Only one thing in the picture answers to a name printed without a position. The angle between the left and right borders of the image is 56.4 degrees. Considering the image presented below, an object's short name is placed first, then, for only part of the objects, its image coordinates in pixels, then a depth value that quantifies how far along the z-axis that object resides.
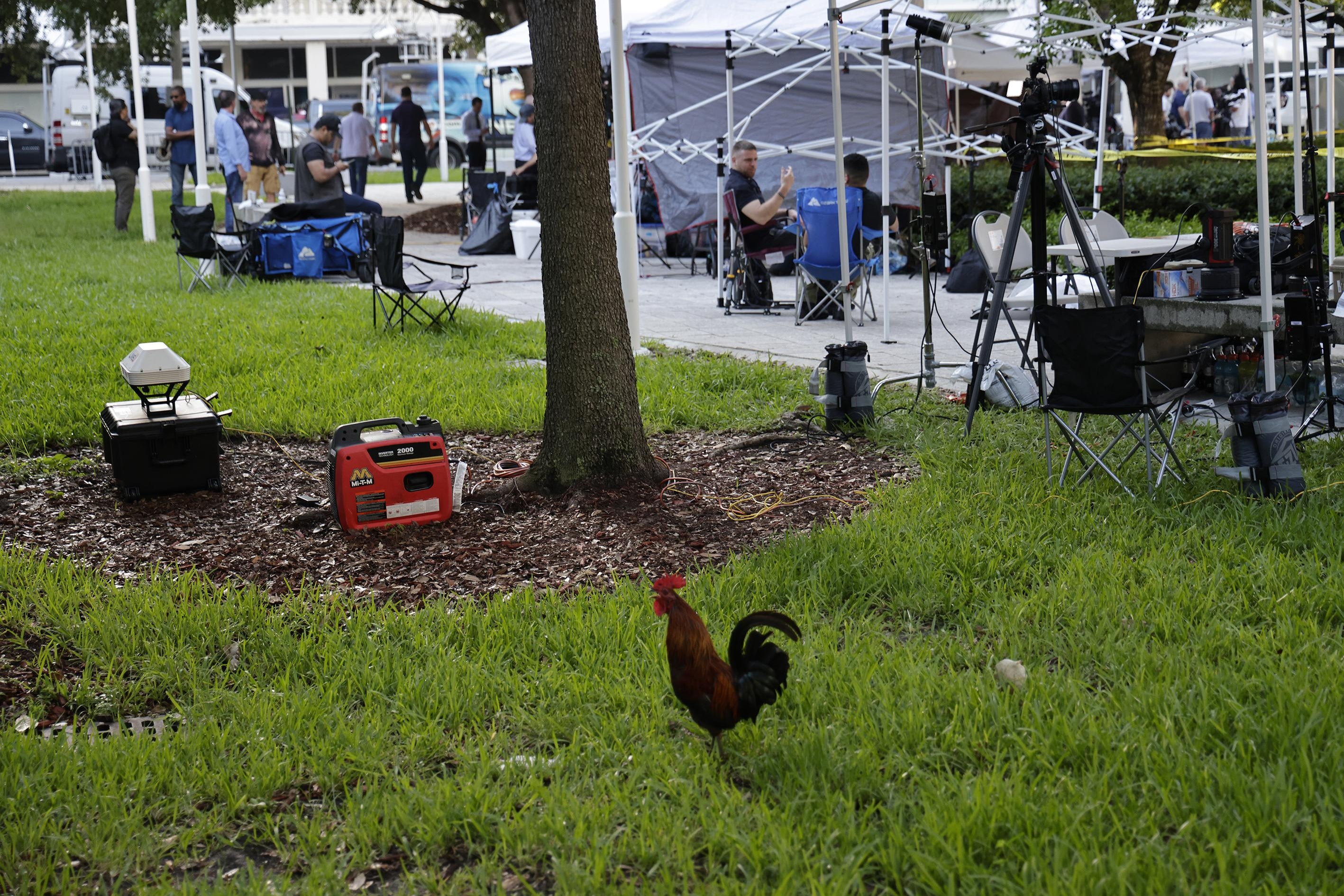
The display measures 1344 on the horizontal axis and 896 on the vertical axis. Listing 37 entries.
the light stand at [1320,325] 5.65
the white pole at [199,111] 15.24
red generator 5.04
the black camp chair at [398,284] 9.45
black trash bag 16.66
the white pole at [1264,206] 4.95
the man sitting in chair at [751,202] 11.07
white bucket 15.88
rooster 3.02
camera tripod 5.66
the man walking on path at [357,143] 20.06
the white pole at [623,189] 8.07
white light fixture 5.52
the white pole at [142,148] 16.27
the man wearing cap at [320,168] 13.74
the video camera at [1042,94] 5.63
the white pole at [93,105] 26.31
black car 32.81
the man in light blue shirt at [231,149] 16.55
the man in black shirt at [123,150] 17.73
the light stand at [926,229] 6.84
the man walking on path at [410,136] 21.95
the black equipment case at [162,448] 5.44
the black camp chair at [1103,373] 5.00
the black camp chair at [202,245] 12.07
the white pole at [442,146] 29.77
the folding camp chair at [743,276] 11.32
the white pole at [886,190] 8.58
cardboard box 6.70
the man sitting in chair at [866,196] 10.04
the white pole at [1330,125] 8.21
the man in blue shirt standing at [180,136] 17.78
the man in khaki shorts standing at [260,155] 18.88
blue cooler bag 13.34
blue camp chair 9.88
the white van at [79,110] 32.62
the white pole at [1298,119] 6.82
